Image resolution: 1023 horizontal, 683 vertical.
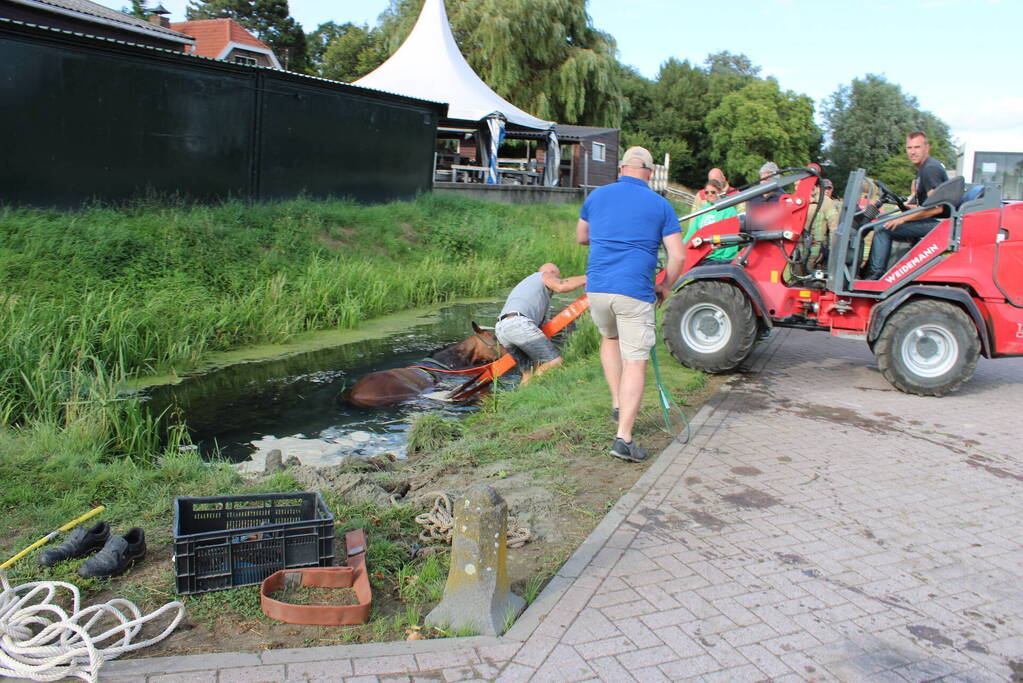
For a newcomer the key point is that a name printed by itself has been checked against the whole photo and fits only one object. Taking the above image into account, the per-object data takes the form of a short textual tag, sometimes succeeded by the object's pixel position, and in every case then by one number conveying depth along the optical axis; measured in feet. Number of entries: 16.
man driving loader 27.14
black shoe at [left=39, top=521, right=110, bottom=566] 13.43
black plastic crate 12.53
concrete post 12.00
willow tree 140.15
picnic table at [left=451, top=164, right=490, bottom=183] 93.74
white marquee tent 97.04
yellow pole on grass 13.48
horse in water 28.17
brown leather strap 12.07
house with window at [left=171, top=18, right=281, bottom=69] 129.59
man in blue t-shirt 18.81
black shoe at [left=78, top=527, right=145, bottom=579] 13.16
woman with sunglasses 29.68
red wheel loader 25.91
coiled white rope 10.39
